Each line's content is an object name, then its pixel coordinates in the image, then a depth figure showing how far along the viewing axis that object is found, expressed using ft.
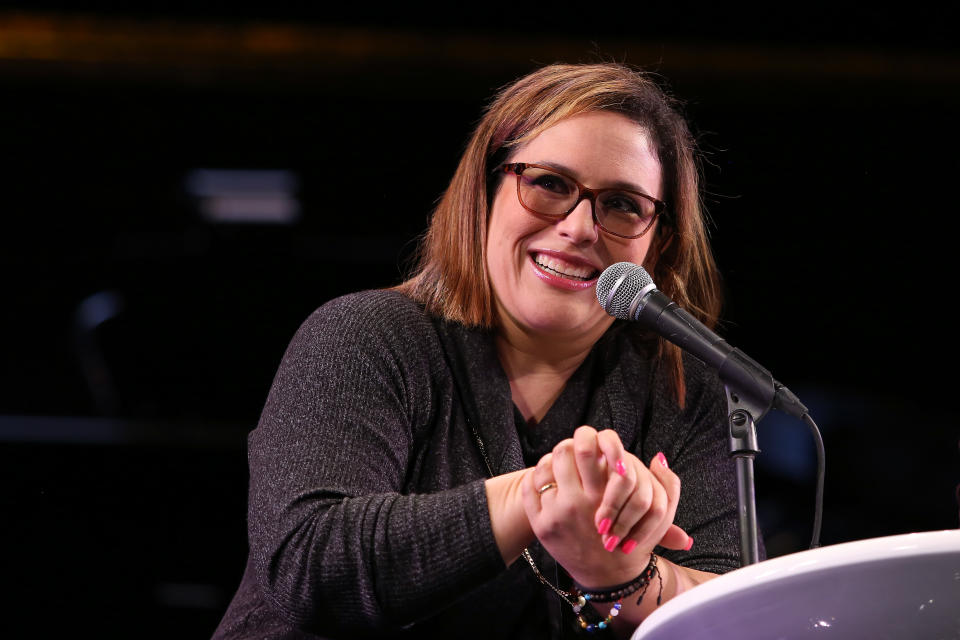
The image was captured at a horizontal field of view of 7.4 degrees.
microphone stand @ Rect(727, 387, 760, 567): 17.27
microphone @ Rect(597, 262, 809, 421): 17.26
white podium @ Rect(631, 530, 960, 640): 15.96
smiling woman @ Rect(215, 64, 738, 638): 17.23
